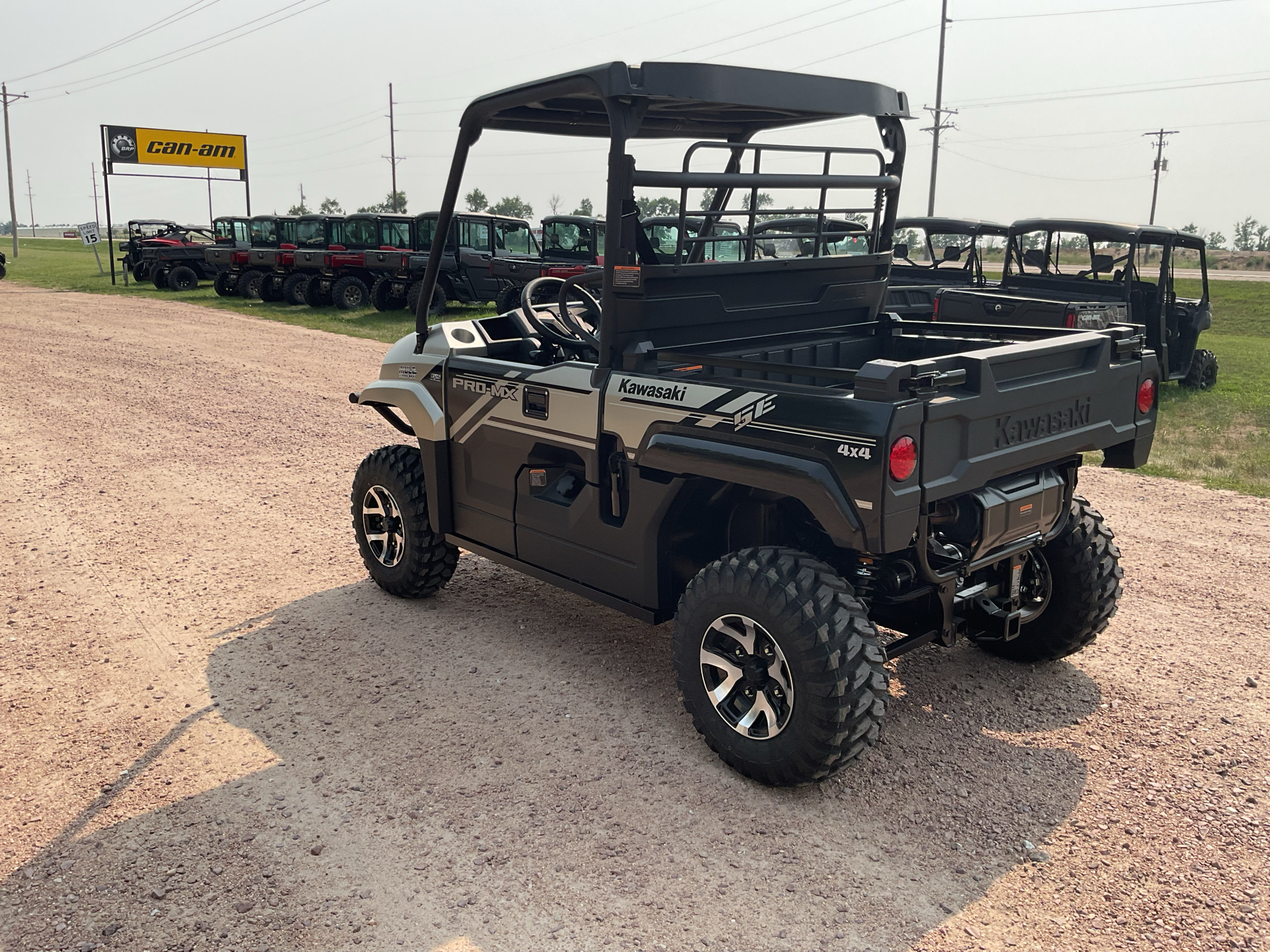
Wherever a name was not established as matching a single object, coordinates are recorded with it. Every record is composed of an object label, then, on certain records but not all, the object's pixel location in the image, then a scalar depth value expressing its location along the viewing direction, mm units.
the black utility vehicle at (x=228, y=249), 24356
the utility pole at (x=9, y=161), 49719
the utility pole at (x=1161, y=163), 67875
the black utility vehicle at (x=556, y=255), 18484
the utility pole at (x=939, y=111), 38219
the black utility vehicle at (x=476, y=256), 18656
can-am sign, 38406
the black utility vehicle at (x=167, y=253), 27641
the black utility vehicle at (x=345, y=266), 20875
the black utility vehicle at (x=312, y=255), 21562
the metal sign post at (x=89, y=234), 34750
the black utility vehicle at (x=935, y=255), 13797
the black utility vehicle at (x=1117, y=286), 11016
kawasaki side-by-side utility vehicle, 3121
